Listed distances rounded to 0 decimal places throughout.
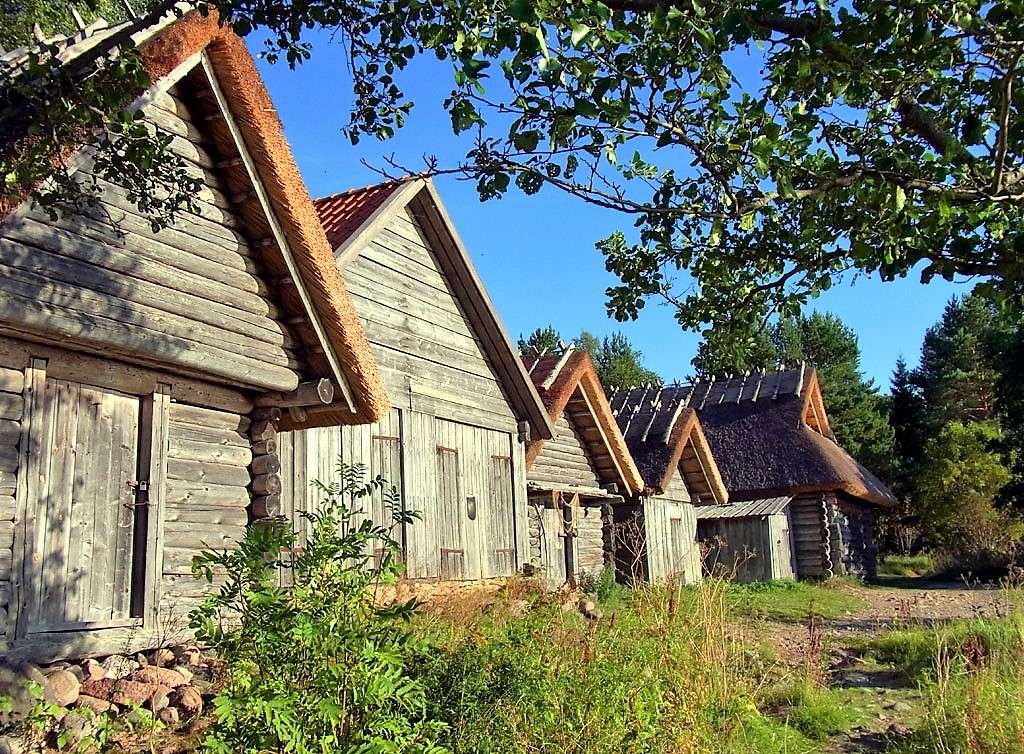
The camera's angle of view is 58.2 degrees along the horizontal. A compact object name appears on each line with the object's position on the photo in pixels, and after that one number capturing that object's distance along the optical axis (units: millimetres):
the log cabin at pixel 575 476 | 16125
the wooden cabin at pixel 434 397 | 10852
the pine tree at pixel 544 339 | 49156
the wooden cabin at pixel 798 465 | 26578
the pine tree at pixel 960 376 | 44500
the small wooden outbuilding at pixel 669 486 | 20422
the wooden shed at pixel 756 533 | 24906
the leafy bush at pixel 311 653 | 3783
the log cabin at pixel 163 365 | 6074
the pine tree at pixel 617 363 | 54531
